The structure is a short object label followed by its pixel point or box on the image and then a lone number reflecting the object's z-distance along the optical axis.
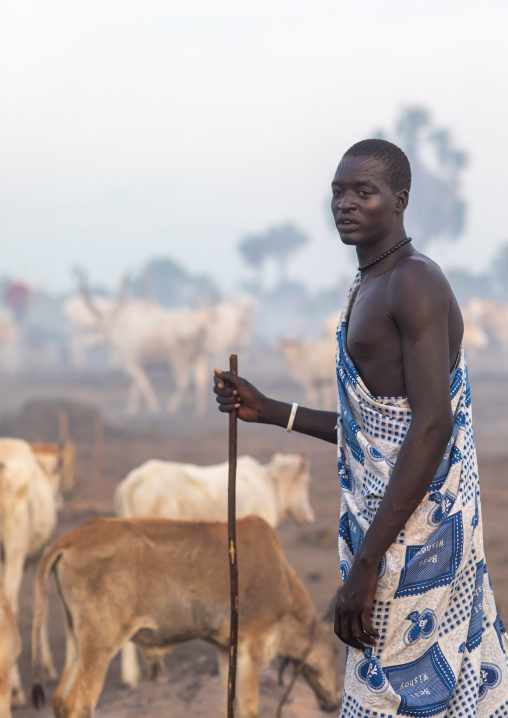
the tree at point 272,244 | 78.81
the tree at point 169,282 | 78.06
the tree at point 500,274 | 72.50
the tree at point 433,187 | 55.69
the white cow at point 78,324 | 30.11
